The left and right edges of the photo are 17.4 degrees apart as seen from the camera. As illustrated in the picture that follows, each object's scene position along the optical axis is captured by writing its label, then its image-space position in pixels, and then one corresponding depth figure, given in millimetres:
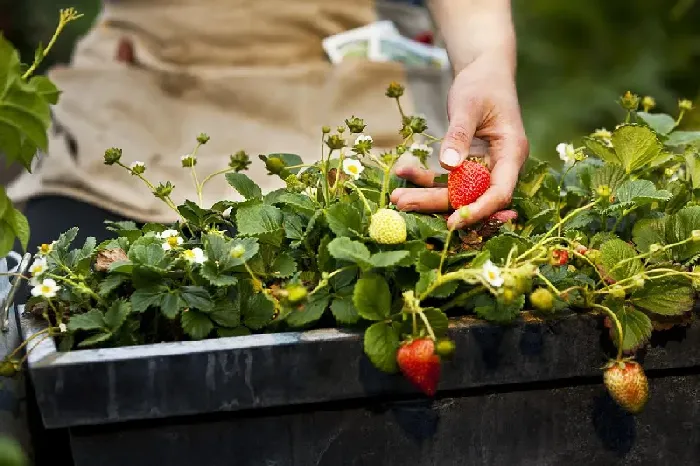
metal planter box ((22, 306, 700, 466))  1500
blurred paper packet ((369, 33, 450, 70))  2470
